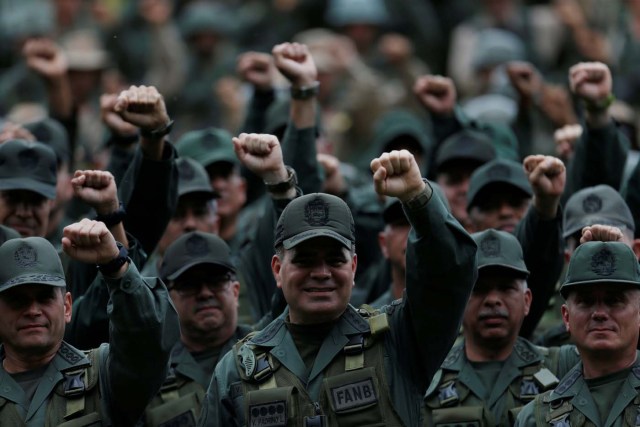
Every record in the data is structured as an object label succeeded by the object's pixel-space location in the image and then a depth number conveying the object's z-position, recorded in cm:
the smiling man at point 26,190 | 2133
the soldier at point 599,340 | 1746
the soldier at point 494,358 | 1917
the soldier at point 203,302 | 2040
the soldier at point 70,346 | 1717
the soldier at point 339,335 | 1655
